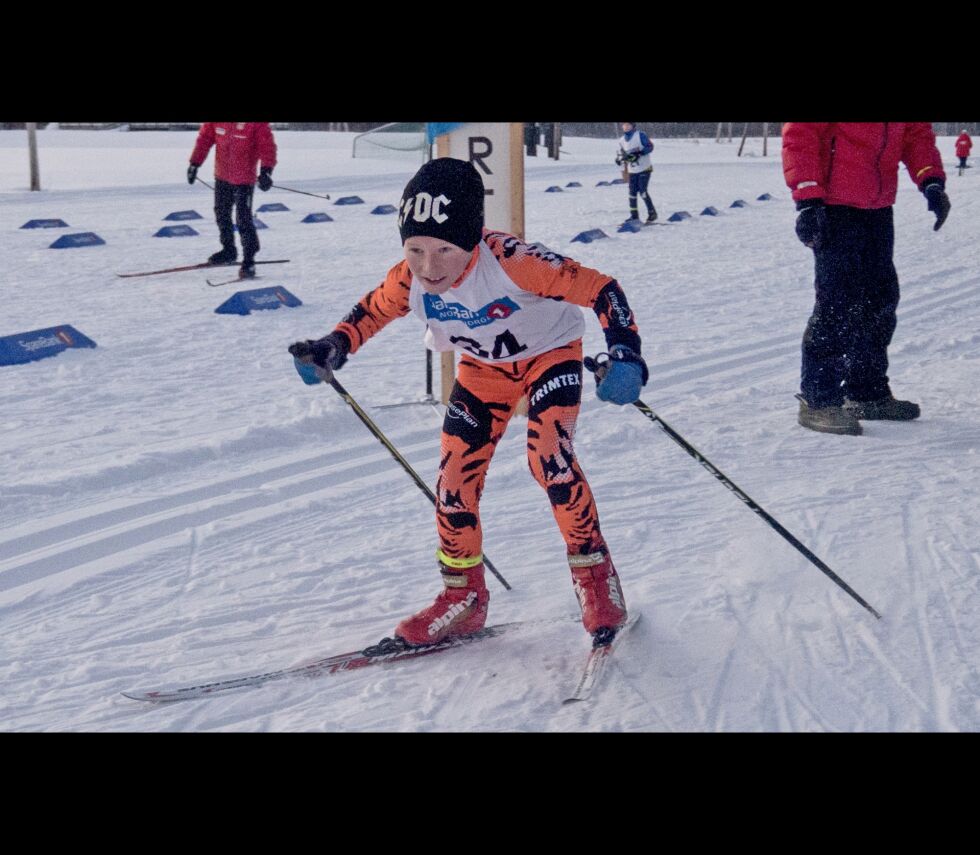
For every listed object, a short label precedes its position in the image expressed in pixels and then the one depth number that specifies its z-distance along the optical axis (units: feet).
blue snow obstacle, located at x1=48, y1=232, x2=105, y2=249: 33.81
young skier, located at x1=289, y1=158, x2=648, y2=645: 8.59
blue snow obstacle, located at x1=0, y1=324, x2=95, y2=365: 19.03
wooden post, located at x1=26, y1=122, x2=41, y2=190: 47.85
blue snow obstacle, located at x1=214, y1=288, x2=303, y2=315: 23.86
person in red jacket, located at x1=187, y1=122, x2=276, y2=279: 27.04
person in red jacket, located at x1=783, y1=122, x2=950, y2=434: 15.11
